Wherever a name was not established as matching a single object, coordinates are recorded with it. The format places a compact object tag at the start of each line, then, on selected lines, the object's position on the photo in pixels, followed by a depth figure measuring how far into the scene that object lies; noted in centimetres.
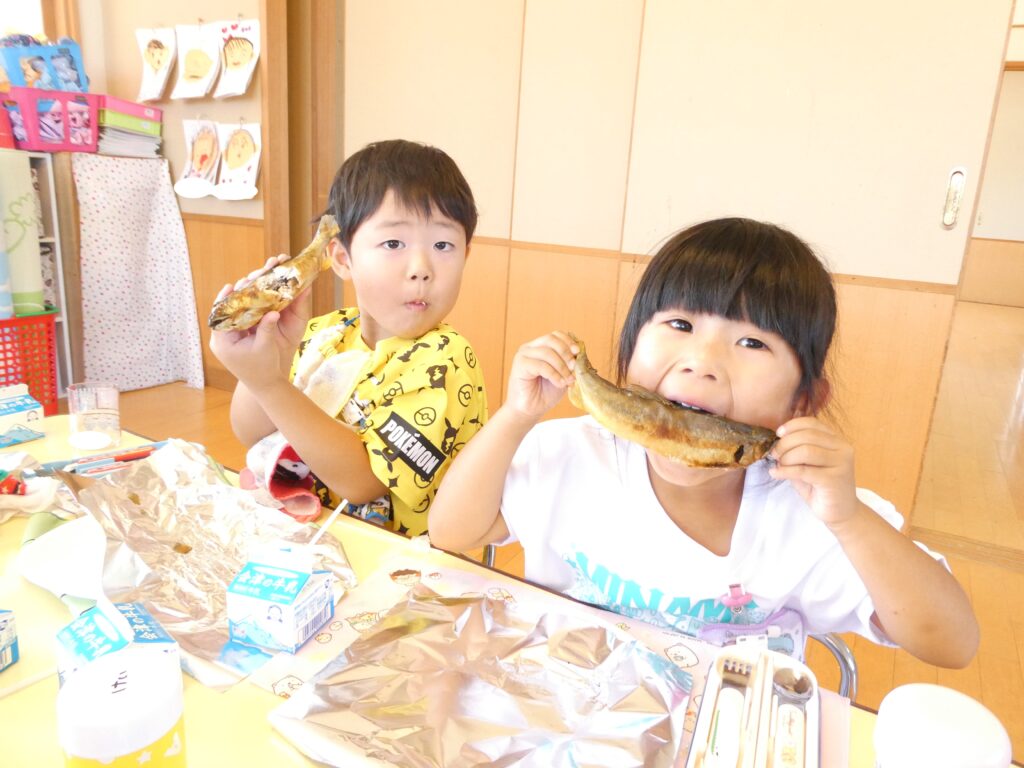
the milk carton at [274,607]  80
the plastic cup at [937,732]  50
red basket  310
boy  124
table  66
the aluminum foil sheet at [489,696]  65
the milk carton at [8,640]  75
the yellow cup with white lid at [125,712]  49
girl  89
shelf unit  354
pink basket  339
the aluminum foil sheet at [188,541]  83
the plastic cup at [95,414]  143
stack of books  378
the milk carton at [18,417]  141
